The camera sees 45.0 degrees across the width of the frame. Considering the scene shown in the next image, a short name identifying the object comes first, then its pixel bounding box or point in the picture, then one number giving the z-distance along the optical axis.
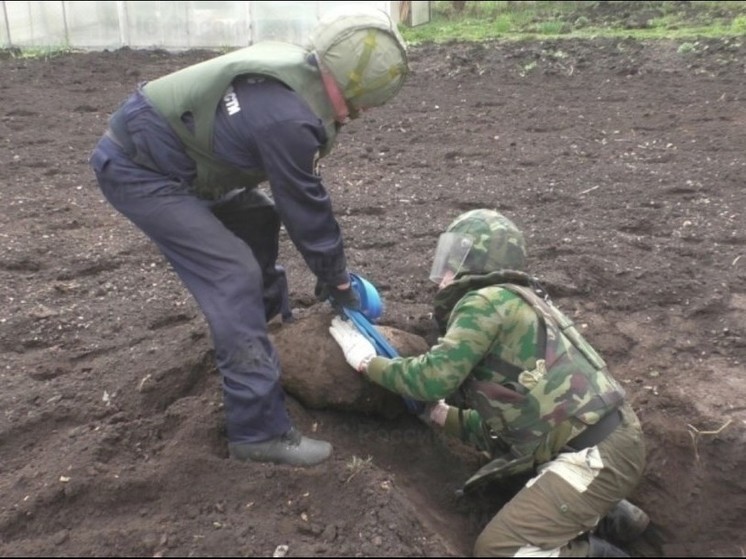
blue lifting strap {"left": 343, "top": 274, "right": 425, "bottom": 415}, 3.74
